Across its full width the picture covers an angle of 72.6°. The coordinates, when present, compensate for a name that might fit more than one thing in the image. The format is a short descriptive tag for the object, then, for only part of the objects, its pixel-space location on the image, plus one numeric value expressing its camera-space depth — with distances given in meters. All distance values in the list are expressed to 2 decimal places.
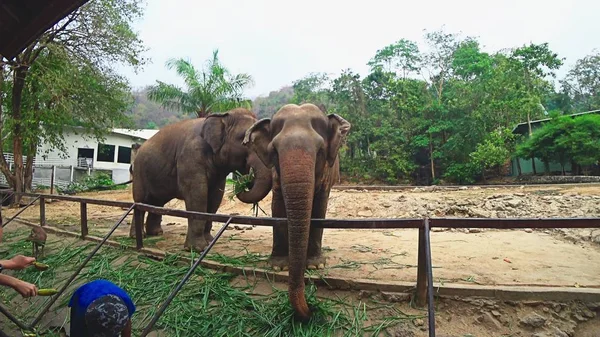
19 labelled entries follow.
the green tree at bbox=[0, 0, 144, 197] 14.61
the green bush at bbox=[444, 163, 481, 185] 27.56
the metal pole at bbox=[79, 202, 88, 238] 7.09
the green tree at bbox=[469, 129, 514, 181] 25.03
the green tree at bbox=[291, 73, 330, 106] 36.84
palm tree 24.81
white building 29.88
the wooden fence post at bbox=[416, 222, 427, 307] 3.62
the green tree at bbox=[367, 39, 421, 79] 34.69
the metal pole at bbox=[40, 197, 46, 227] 8.45
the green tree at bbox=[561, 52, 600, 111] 41.09
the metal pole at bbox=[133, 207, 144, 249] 6.08
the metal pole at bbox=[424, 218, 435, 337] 2.77
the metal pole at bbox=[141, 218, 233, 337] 3.43
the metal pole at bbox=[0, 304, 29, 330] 3.02
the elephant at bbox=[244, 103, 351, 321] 3.37
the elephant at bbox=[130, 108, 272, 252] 5.97
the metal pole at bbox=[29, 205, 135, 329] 4.33
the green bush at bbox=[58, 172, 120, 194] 23.25
